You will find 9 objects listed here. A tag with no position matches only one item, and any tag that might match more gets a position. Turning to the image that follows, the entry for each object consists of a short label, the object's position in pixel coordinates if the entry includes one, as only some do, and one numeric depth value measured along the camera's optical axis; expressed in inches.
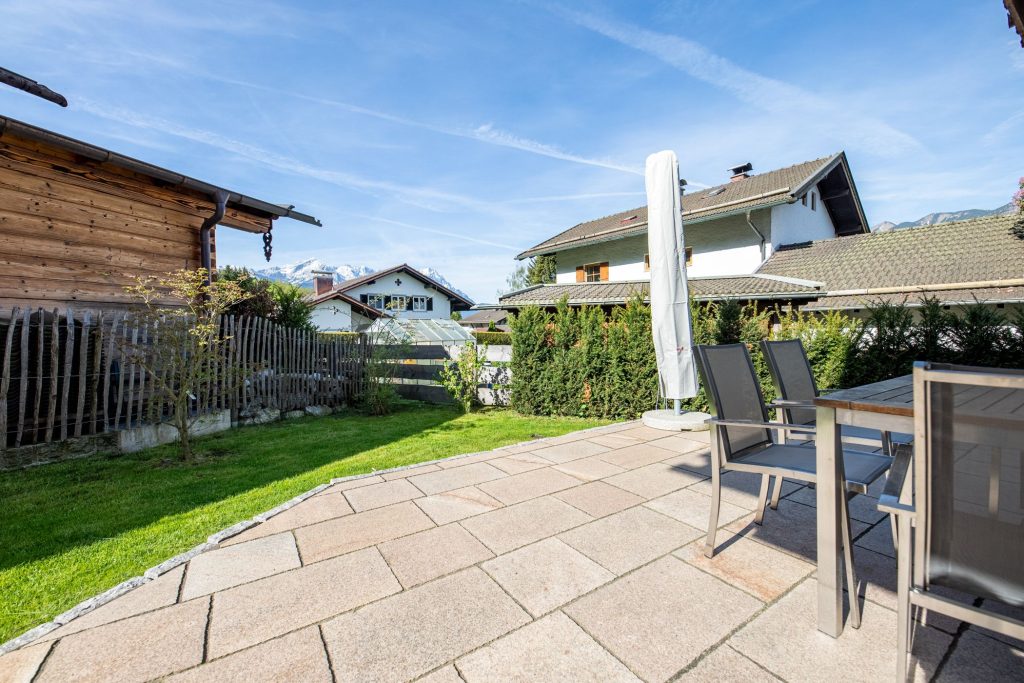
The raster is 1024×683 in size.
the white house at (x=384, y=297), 903.1
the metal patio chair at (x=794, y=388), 99.6
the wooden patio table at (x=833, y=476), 61.1
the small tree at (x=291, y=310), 363.1
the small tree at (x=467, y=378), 290.5
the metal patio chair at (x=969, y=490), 38.7
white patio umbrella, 188.4
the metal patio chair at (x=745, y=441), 76.3
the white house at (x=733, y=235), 474.9
